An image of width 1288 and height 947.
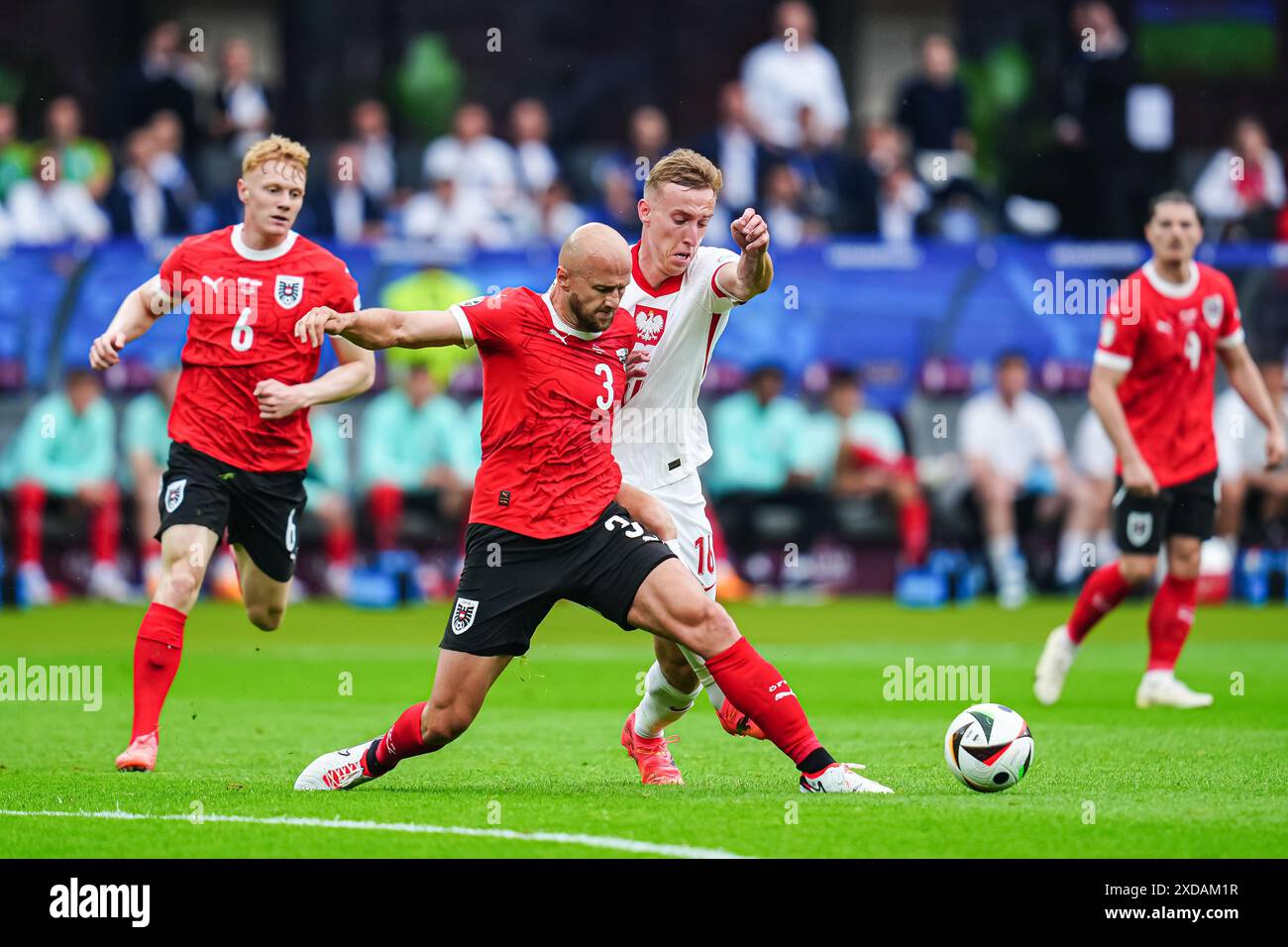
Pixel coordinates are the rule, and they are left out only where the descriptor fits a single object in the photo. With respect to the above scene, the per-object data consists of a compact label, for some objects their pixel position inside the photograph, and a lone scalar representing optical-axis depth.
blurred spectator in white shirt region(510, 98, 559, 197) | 20.70
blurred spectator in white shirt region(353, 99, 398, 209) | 20.55
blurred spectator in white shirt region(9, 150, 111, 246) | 19.91
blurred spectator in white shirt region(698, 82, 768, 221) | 20.02
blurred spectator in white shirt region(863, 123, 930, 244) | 20.09
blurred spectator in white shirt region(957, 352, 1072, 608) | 18.23
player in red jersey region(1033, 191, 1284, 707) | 10.90
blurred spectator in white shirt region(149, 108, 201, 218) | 19.53
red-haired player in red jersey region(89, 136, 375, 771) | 8.90
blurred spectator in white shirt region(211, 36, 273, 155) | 20.64
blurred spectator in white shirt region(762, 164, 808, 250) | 19.75
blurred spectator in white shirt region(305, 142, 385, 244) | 19.66
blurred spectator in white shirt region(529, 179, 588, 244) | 19.47
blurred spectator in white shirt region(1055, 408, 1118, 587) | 18.39
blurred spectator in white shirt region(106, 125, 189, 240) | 19.38
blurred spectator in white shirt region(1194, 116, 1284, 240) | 20.44
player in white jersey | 7.91
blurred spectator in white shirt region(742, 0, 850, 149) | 21.20
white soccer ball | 7.41
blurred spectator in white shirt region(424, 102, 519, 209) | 20.09
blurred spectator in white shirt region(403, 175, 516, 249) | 19.62
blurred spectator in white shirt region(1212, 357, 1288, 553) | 18.16
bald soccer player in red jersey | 7.20
